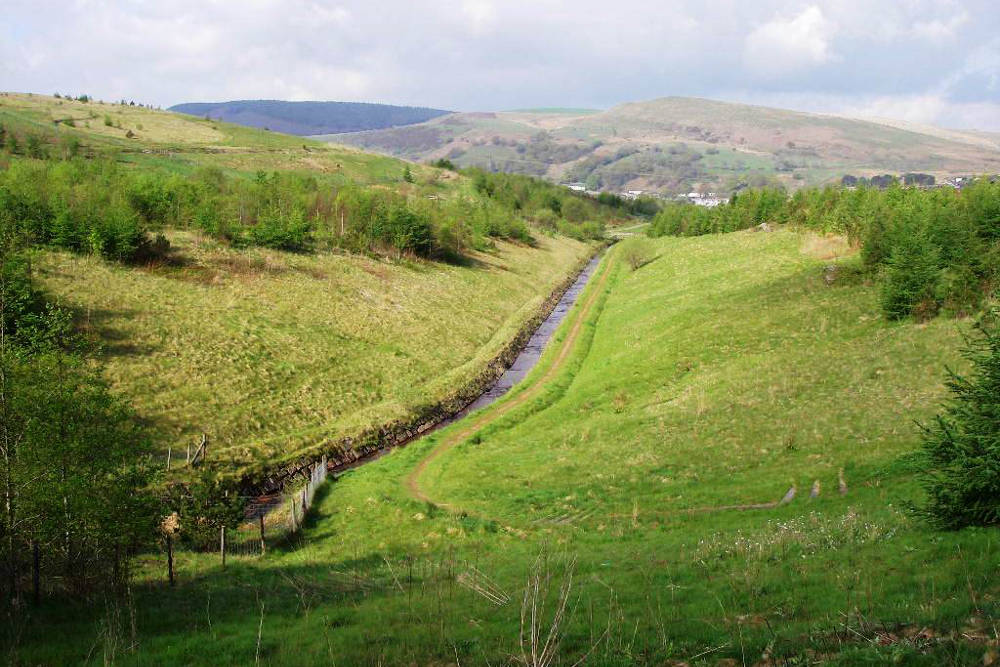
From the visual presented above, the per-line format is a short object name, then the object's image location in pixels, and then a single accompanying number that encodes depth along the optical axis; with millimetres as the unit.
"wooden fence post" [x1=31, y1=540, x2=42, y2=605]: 15672
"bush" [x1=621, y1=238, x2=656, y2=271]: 108812
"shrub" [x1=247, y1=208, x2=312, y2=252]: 78300
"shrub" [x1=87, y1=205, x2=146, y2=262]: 58844
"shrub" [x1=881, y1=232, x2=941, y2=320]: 43469
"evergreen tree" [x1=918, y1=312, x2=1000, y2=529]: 15273
